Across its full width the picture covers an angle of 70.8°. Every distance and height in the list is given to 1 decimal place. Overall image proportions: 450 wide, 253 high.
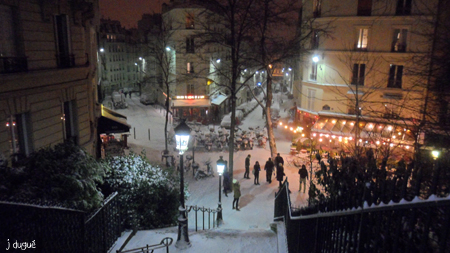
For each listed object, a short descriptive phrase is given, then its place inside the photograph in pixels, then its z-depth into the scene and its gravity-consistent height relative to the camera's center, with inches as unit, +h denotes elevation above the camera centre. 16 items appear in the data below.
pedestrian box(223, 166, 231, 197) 616.1 -220.9
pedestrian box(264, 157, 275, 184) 667.9 -213.6
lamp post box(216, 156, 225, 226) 514.6 -157.8
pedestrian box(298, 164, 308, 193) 613.0 -205.1
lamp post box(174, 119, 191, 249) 336.2 -99.8
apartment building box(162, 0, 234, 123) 1414.9 -4.9
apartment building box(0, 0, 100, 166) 337.1 -11.0
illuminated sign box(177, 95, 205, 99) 1485.0 -139.0
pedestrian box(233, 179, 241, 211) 536.4 -206.3
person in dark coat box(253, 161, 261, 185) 664.4 -216.8
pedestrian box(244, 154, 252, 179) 701.9 -223.8
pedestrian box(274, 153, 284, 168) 679.7 -194.8
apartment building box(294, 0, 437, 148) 903.1 +40.2
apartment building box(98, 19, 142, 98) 2787.9 +96.4
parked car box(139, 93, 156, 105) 1989.9 -204.6
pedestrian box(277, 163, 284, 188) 645.9 -211.5
